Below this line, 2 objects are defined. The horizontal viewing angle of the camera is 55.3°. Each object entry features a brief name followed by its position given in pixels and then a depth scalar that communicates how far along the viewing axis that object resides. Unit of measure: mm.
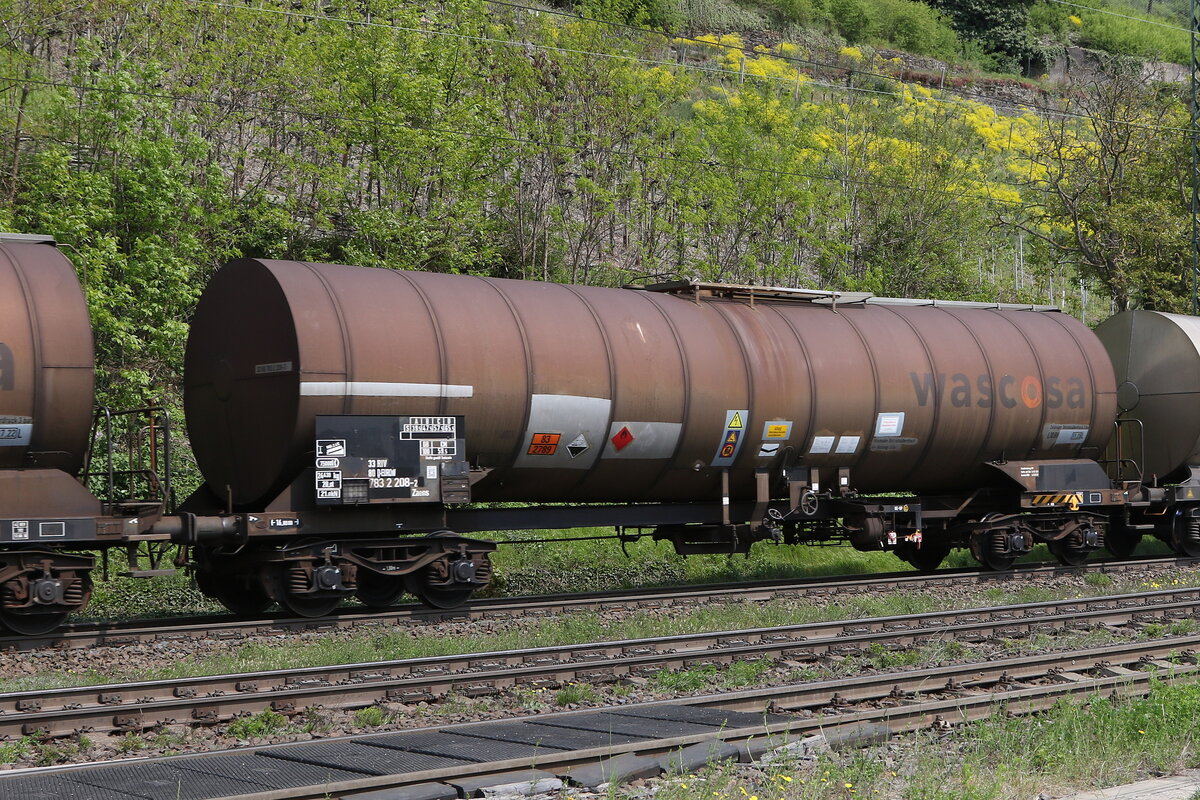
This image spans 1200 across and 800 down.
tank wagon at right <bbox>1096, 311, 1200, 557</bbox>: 19906
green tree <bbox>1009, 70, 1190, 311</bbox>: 33094
